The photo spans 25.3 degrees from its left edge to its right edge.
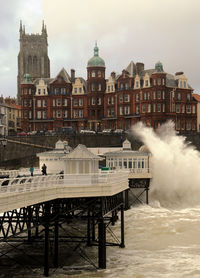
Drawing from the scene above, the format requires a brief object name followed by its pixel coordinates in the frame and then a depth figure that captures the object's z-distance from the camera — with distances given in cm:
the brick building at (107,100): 9894
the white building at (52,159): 6307
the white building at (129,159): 6397
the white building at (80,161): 3697
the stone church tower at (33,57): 16100
